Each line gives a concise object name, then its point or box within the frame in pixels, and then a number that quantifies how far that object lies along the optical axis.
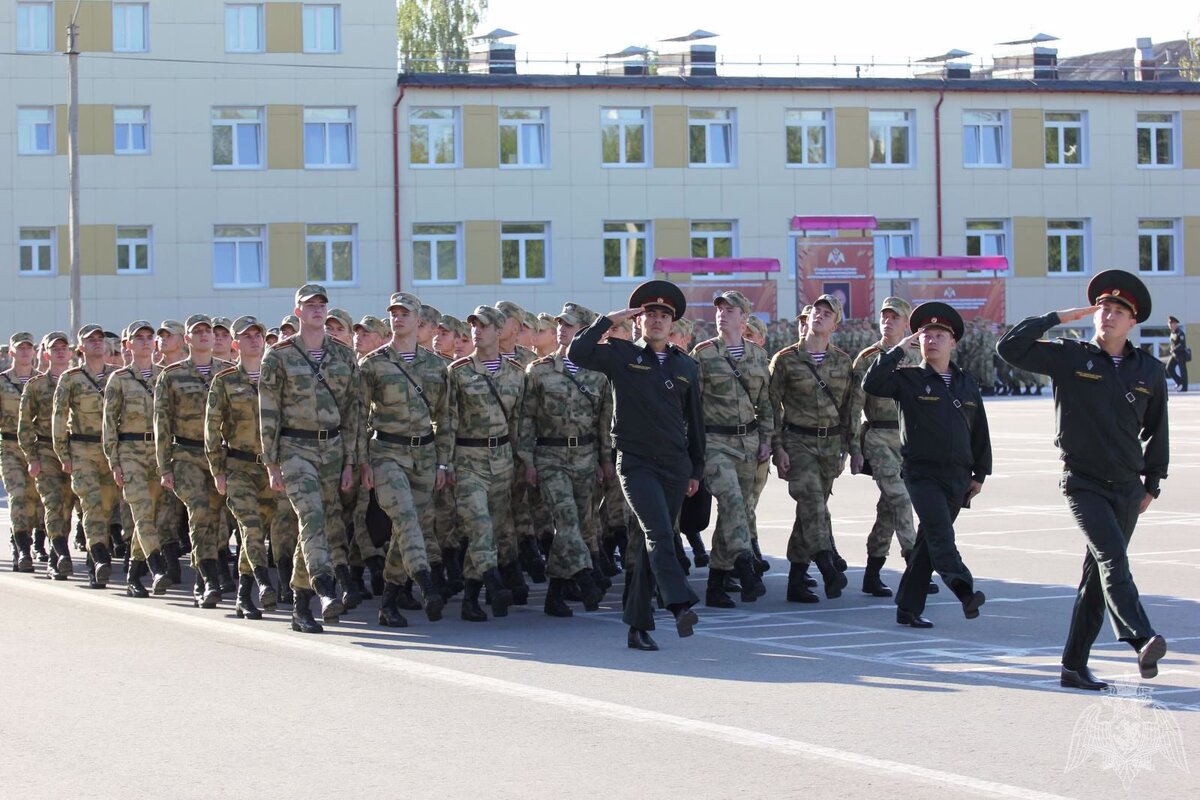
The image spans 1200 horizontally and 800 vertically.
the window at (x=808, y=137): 50.47
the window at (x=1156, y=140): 53.31
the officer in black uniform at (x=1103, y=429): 8.46
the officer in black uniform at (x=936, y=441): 10.43
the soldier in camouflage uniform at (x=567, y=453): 11.88
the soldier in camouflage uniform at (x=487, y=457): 11.73
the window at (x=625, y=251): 49.50
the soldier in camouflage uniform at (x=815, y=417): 12.62
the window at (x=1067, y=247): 52.50
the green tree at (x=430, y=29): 69.81
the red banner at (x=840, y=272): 46.78
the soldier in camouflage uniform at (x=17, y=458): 15.77
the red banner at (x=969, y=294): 47.84
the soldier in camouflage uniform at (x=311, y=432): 11.23
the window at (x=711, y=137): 49.91
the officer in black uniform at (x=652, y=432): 10.09
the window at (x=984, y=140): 51.41
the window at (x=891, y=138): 50.97
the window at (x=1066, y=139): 52.31
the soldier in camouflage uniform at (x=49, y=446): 15.24
